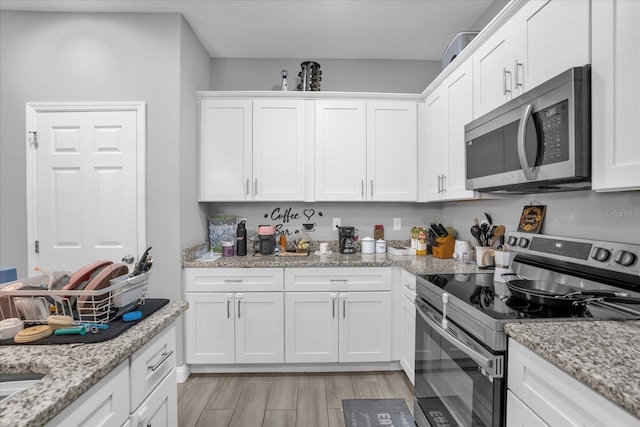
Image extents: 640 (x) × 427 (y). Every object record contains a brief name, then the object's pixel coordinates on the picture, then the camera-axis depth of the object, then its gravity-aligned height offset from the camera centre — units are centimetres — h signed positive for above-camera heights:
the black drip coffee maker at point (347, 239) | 301 -29
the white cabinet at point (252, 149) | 291 +55
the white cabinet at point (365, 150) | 295 +55
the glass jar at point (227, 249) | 288 -37
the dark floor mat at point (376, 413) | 201 -135
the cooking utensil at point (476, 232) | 237 -17
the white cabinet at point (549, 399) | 76 -52
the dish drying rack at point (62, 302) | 94 -29
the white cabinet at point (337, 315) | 258 -86
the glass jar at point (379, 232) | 319 -23
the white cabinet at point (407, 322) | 227 -85
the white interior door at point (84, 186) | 251 +17
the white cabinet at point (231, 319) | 256 -89
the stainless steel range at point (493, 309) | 115 -40
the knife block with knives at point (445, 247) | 270 -32
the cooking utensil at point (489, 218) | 238 -7
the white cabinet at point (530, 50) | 125 +75
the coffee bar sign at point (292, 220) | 323 -12
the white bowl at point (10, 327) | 89 -34
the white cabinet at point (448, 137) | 217 +57
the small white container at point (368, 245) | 305 -35
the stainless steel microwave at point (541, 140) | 119 +31
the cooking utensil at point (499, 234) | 218 -17
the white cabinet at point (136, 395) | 76 -54
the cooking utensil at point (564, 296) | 119 -34
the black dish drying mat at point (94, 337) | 89 -37
